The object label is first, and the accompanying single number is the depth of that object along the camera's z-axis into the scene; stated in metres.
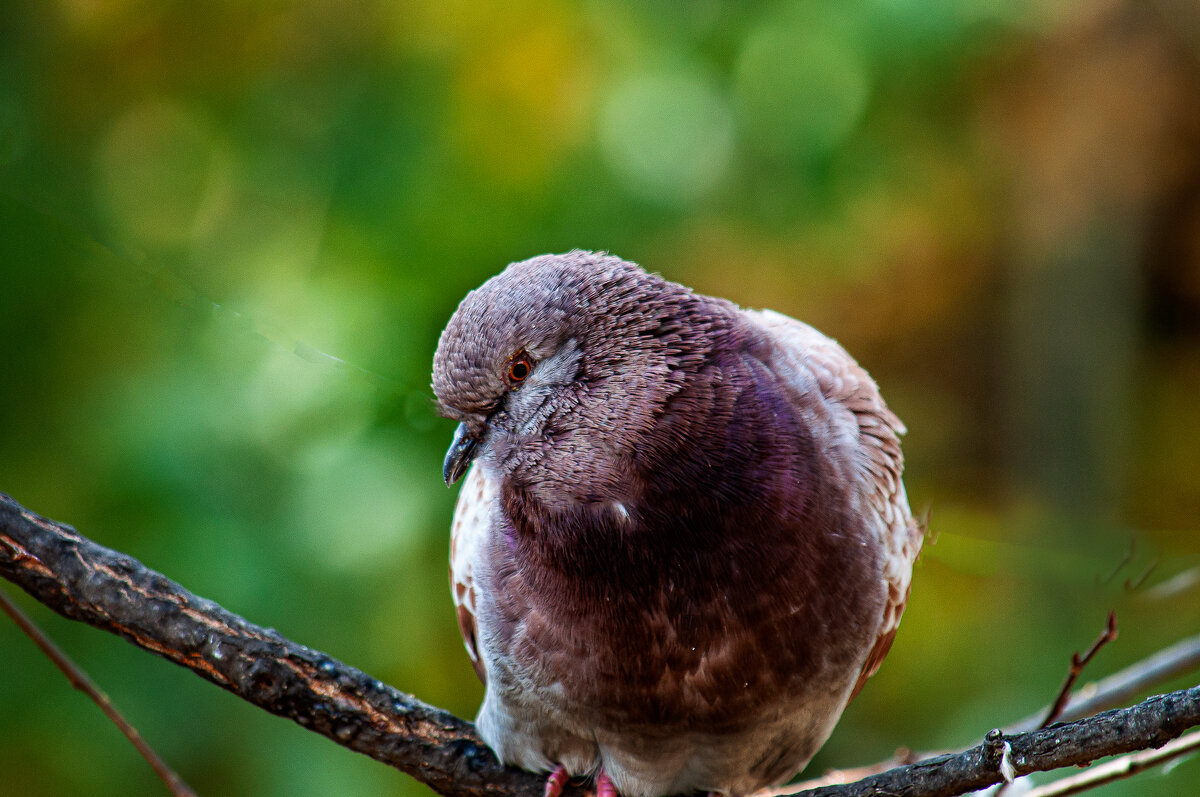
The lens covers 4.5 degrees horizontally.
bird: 4.28
